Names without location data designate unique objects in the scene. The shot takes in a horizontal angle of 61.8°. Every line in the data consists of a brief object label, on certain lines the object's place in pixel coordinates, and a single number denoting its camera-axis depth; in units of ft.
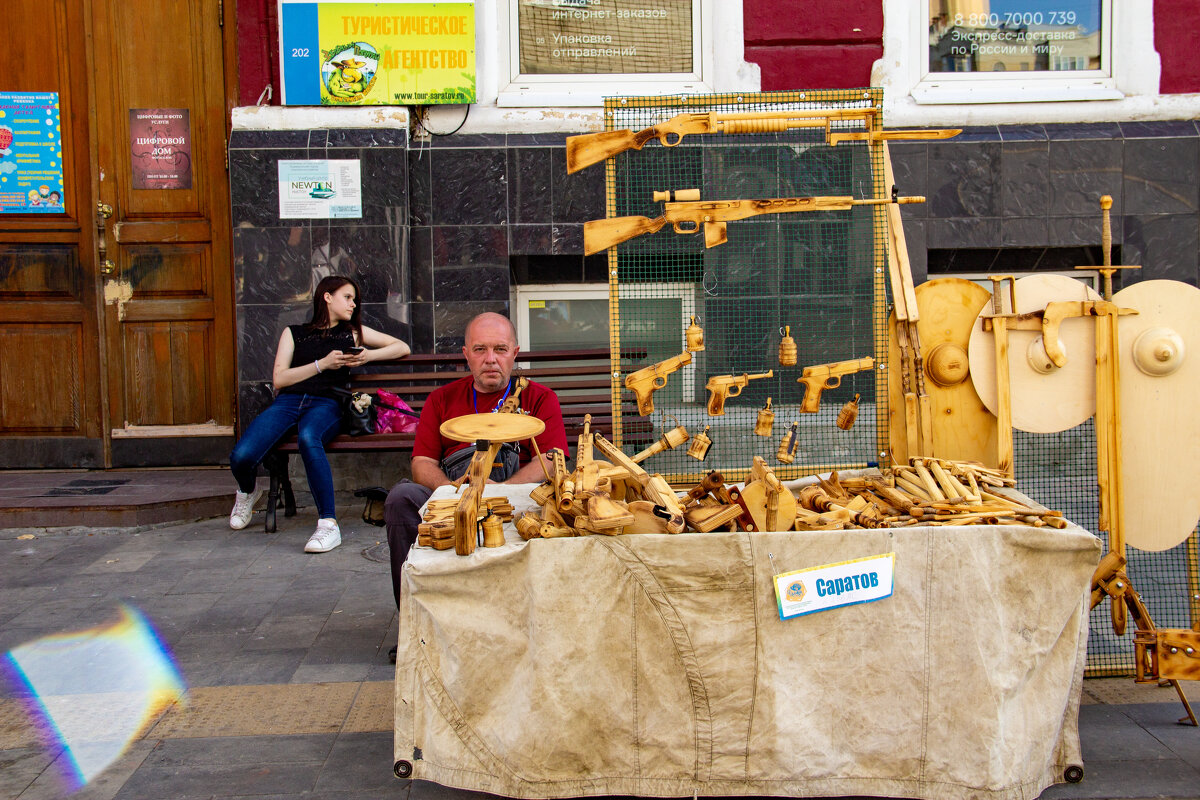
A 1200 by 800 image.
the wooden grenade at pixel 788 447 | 12.64
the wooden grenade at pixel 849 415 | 12.86
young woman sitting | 18.49
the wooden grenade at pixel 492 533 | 9.60
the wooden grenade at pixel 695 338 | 12.65
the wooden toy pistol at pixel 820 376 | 12.84
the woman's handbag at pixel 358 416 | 19.43
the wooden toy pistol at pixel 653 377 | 12.69
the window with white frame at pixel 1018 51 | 22.17
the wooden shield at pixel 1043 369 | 11.82
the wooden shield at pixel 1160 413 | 11.49
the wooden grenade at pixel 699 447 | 12.42
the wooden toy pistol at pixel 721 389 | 12.88
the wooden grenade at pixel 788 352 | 12.73
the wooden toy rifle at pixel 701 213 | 12.41
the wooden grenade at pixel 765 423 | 12.86
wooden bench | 19.22
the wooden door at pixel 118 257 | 22.16
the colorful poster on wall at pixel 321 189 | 20.84
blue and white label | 9.09
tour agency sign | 21.16
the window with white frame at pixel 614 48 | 22.15
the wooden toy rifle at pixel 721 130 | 12.40
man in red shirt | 13.03
